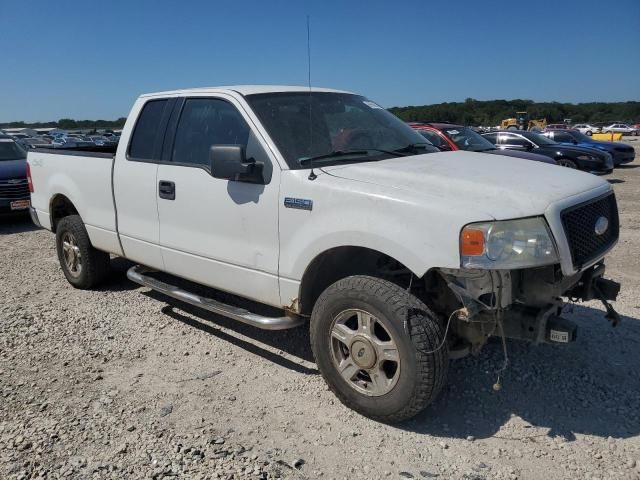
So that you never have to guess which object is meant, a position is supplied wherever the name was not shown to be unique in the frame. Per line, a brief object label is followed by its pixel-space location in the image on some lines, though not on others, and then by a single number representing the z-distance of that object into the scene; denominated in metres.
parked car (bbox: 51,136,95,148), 43.28
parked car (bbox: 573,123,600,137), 55.18
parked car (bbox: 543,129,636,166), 20.14
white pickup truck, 2.87
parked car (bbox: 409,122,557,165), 10.68
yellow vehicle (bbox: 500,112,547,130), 47.31
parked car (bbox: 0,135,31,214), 9.94
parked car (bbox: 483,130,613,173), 15.38
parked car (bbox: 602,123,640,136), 62.50
